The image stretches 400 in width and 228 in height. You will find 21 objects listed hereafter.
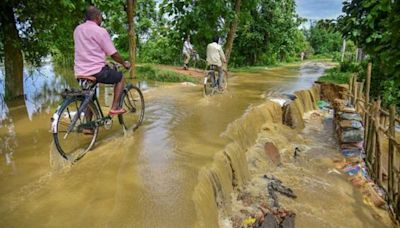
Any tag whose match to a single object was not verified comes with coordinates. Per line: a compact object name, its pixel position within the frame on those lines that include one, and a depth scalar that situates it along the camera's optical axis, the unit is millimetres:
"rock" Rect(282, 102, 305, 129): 11227
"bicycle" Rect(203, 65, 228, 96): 10281
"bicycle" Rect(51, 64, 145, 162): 4742
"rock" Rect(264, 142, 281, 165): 8201
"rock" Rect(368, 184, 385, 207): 6722
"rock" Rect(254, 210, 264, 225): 5119
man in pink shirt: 4871
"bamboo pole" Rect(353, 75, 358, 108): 10945
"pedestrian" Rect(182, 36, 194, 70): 17978
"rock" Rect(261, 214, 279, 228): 4963
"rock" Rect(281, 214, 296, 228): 5189
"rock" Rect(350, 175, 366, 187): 7436
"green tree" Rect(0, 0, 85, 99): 8873
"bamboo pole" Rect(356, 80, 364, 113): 10734
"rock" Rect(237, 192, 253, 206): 5830
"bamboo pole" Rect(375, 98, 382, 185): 7348
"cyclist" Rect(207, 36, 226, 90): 10023
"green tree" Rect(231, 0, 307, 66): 24859
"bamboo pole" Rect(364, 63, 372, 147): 8852
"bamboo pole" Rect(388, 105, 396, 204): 6512
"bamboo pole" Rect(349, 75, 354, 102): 11617
